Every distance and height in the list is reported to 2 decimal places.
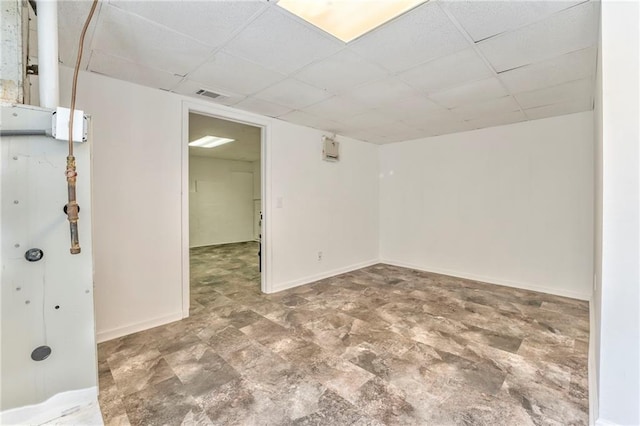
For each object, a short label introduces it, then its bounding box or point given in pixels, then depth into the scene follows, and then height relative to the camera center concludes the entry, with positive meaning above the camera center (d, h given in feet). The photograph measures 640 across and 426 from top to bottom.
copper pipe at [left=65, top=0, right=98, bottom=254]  4.24 +0.29
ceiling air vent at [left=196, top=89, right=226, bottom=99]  9.46 +4.01
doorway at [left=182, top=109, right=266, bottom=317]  12.92 +0.17
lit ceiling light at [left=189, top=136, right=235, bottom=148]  18.31 +4.76
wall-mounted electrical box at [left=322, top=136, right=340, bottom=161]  14.73 +3.25
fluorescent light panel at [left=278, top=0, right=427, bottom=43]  5.50 +4.01
